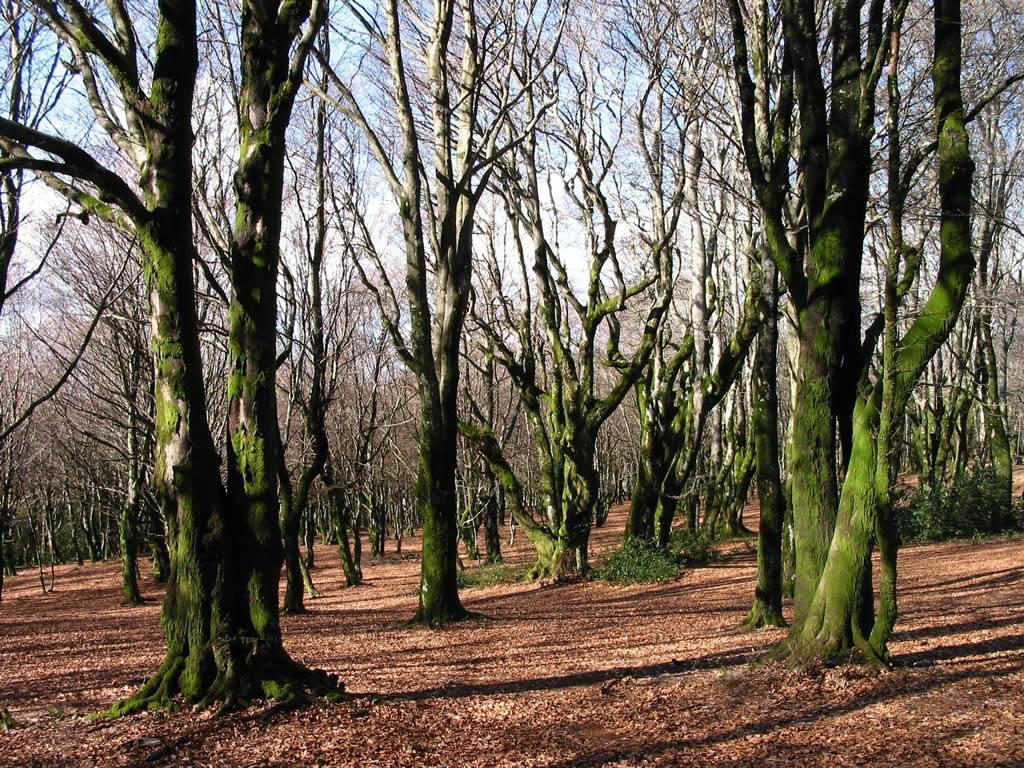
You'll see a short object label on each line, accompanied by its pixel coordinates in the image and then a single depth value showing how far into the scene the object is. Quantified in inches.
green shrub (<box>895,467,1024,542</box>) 684.1
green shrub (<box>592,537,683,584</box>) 534.6
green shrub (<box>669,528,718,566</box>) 621.6
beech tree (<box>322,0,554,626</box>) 380.8
